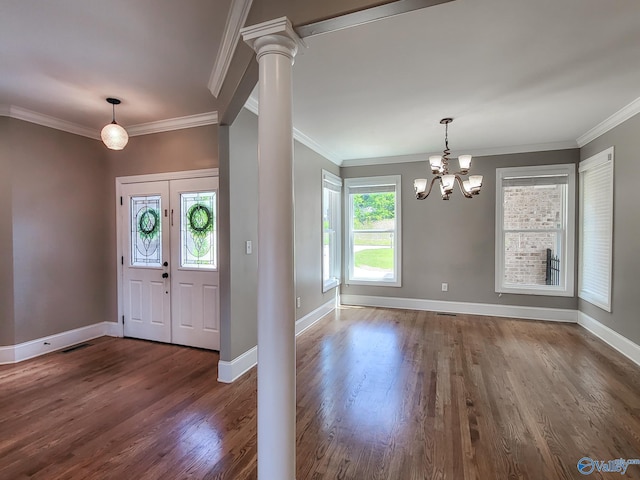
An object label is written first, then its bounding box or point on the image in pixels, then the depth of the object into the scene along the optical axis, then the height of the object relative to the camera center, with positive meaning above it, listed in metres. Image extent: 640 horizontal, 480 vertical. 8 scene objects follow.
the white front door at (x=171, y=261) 3.74 -0.33
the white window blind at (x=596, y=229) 3.92 +0.06
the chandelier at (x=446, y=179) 3.62 +0.65
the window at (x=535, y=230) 4.85 +0.06
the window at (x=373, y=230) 5.74 +0.08
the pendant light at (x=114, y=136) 3.06 +0.96
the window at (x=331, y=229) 5.23 +0.10
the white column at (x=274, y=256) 1.50 -0.10
